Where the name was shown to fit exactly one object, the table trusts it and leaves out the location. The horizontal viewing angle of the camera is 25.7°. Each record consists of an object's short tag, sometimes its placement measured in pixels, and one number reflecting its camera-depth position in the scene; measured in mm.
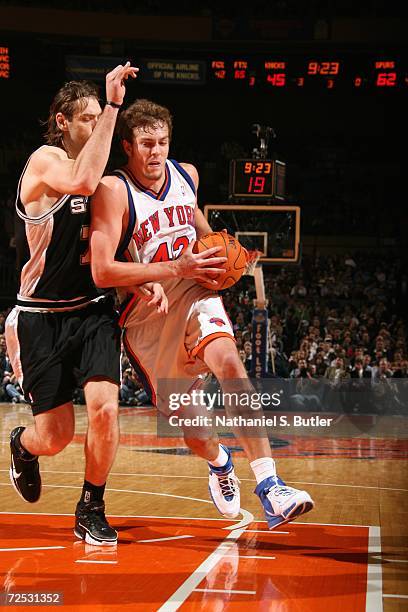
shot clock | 13805
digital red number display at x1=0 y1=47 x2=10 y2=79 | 20156
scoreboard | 19922
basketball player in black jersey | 4367
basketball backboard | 14461
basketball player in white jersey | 4320
